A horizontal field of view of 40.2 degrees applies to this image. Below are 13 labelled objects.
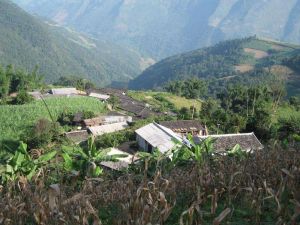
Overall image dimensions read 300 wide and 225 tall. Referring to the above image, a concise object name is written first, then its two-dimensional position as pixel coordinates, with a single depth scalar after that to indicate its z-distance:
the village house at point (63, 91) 78.13
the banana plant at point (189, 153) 14.52
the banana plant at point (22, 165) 13.78
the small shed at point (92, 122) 52.81
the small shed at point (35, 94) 70.49
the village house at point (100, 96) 74.16
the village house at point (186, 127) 44.69
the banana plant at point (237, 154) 13.66
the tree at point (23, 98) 65.19
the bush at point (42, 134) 42.12
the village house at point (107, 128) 49.08
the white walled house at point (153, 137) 34.78
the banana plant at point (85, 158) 14.44
